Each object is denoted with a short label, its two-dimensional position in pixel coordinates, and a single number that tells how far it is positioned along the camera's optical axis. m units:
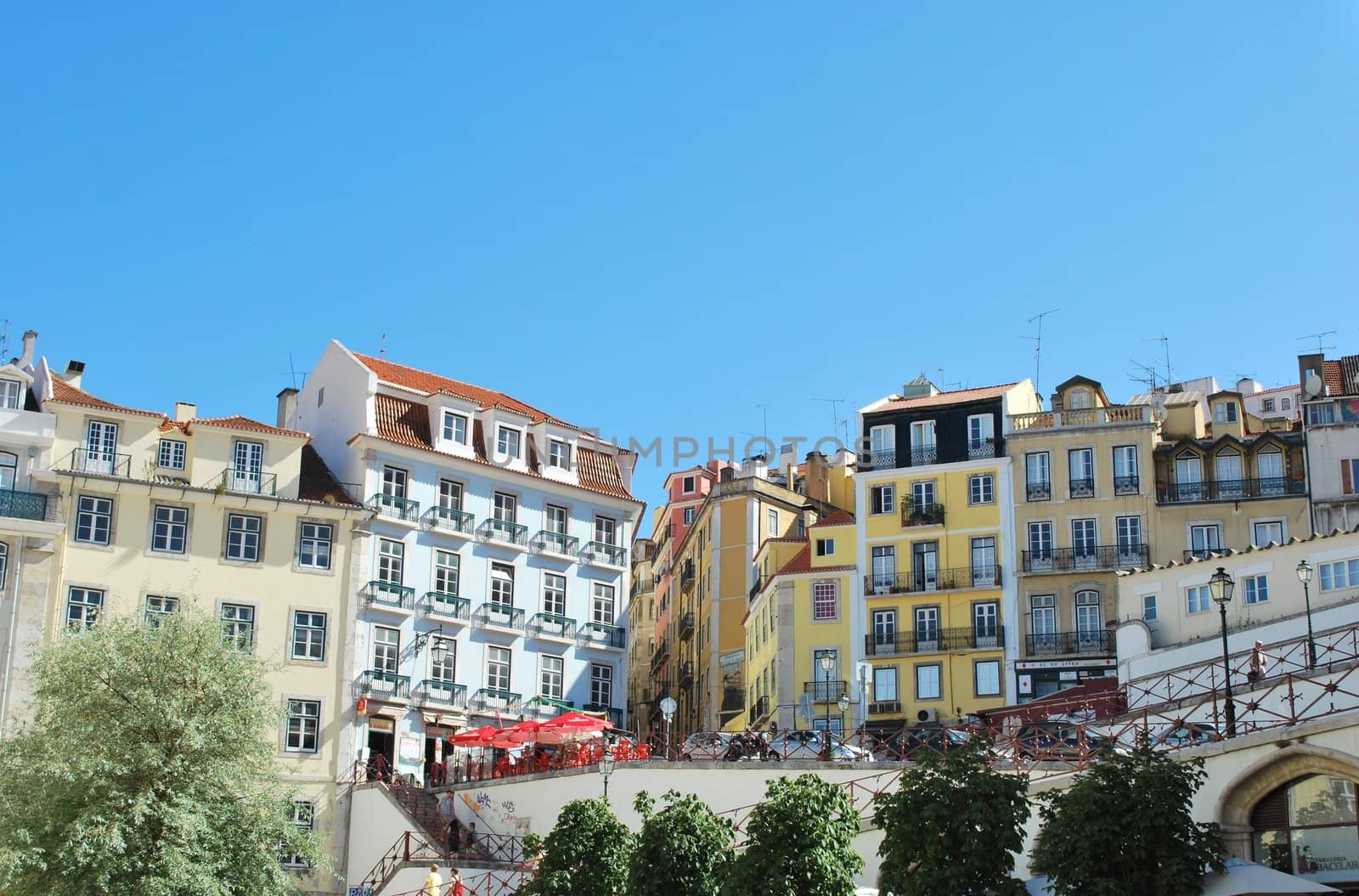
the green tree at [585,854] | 31.80
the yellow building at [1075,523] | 60.03
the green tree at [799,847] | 27.31
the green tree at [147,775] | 36.28
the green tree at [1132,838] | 23.61
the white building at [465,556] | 53.62
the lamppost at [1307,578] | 33.41
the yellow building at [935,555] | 61.59
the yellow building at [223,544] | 49.91
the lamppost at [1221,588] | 30.77
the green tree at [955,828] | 25.22
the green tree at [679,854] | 29.45
